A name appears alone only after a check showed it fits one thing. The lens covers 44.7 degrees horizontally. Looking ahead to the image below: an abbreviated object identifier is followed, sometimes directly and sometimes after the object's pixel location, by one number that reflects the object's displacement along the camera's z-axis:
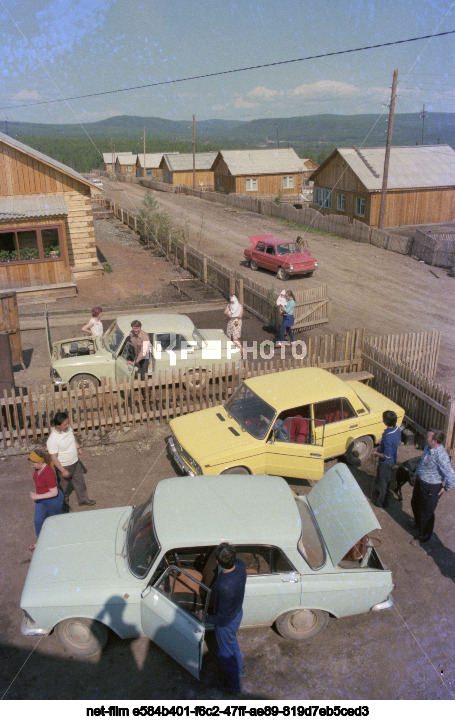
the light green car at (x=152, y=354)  11.07
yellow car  8.14
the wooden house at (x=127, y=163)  85.71
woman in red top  6.80
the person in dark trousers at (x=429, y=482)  7.02
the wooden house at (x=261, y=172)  51.28
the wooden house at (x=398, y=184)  33.91
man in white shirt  7.40
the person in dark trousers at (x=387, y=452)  7.77
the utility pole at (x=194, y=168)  57.98
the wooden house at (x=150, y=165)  75.81
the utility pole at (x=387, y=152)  27.37
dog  8.28
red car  23.31
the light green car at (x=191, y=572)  5.32
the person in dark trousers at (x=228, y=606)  4.76
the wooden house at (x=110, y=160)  92.86
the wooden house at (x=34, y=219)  19.39
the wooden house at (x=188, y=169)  63.44
